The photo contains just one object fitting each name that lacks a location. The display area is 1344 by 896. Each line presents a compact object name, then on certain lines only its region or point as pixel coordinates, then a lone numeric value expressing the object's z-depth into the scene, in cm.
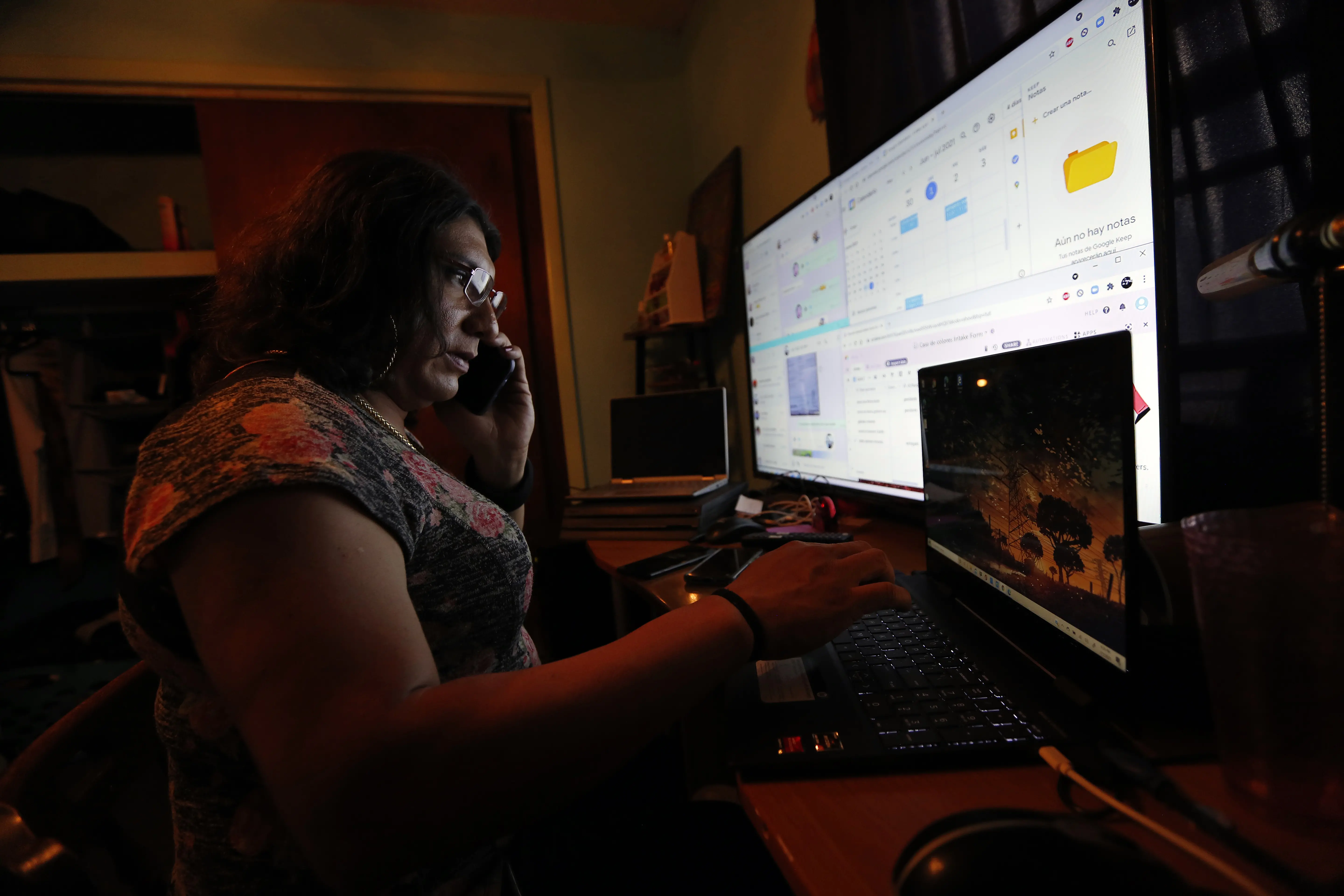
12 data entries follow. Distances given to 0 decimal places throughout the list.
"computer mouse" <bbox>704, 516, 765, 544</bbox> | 119
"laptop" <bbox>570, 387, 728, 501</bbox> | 163
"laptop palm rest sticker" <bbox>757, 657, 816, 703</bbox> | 52
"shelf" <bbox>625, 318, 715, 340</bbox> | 203
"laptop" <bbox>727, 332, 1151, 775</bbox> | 42
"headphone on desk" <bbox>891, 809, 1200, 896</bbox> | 26
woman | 37
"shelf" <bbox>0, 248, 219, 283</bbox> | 206
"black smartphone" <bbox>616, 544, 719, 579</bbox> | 100
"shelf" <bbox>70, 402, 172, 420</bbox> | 233
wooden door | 214
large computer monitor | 63
